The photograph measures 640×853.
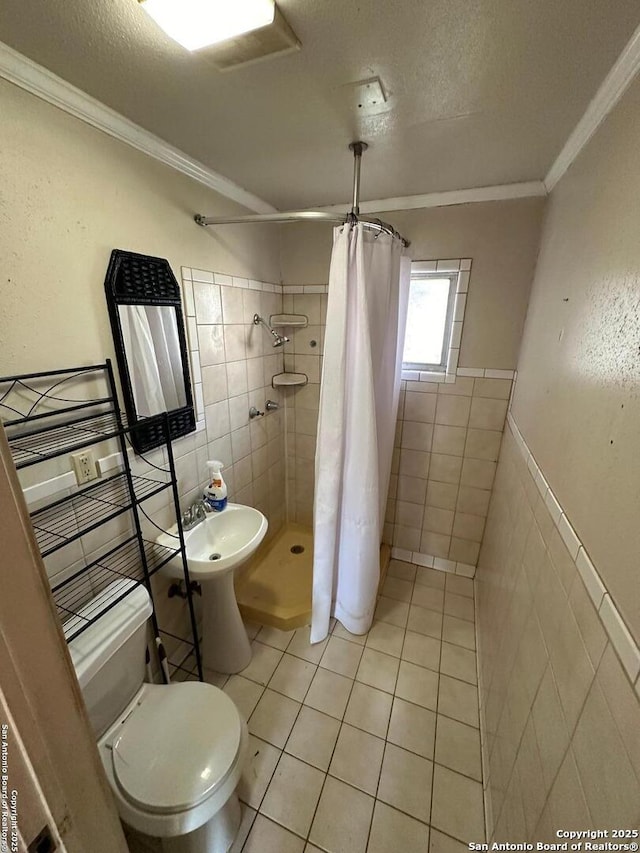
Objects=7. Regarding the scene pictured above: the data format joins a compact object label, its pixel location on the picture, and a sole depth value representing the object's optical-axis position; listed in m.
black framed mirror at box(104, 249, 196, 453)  1.17
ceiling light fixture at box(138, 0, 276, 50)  0.70
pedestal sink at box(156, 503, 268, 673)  1.51
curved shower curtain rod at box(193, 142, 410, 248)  1.24
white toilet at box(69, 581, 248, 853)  0.88
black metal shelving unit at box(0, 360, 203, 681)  0.94
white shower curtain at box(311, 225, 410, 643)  1.38
